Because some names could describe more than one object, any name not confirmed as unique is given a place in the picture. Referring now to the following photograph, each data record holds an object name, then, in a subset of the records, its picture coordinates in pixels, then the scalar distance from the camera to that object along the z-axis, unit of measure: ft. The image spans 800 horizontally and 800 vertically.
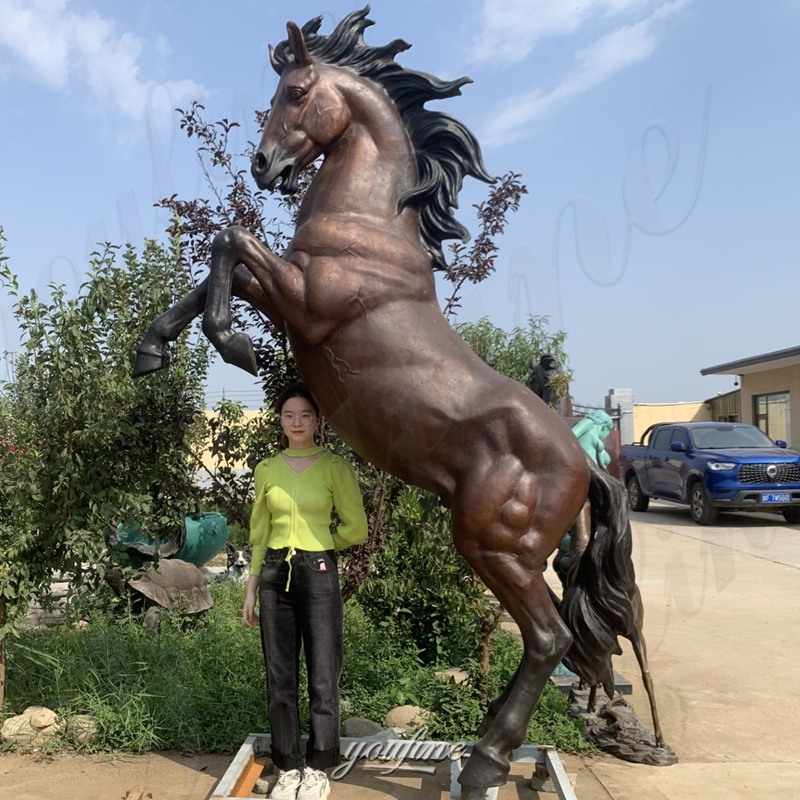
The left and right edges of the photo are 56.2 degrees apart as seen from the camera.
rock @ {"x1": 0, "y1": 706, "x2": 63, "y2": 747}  11.57
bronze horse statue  8.50
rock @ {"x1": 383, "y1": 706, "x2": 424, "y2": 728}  12.58
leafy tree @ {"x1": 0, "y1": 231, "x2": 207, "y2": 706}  11.62
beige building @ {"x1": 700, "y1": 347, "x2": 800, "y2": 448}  59.62
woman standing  9.36
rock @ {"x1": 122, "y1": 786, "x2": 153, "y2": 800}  9.92
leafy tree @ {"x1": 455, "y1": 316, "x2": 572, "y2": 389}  38.86
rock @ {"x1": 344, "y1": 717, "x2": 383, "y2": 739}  12.16
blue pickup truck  39.58
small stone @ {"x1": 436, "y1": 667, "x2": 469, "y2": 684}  14.21
